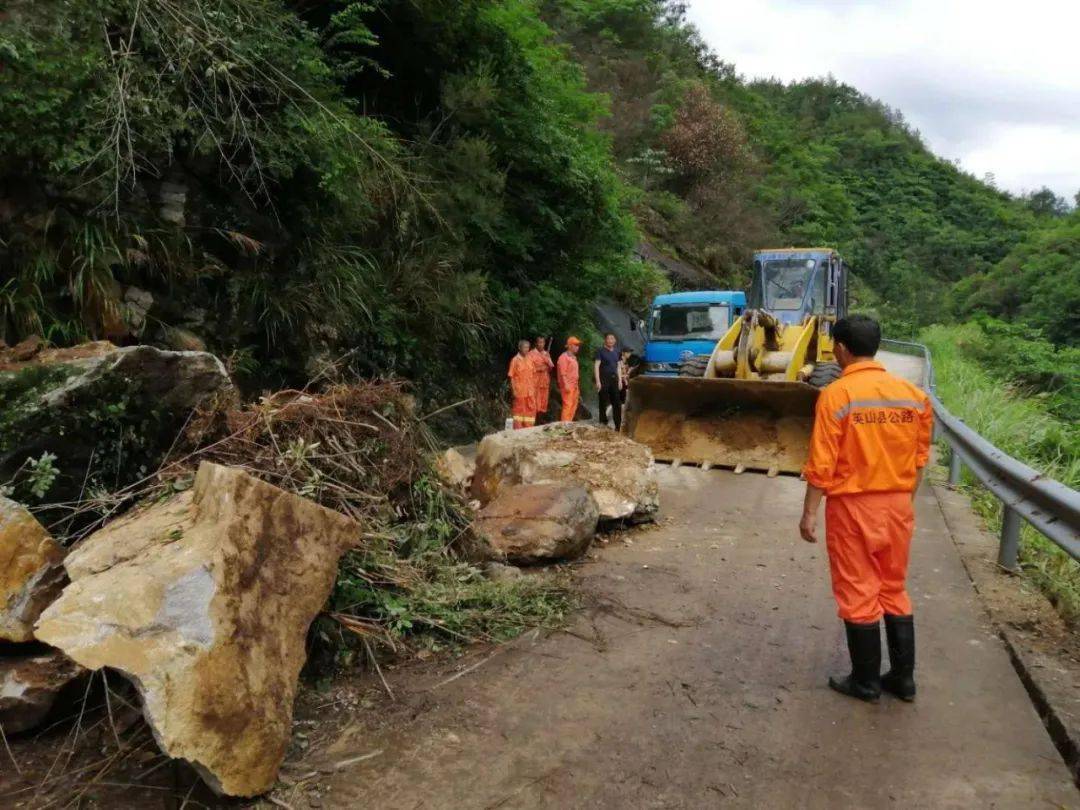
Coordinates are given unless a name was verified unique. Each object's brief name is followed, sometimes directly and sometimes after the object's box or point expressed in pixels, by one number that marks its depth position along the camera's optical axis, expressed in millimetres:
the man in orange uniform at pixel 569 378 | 12180
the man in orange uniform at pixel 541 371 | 11477
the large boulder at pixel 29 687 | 3092
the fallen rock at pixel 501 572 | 4926
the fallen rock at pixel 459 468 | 7117
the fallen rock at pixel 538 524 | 5453
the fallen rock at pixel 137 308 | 6602
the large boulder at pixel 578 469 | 6848
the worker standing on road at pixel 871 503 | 3621
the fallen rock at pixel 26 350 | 4098
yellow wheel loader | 9438
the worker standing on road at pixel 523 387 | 11242
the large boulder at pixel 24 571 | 3250
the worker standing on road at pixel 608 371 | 12797
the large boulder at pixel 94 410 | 3723
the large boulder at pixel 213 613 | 2645
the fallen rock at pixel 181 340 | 6984
